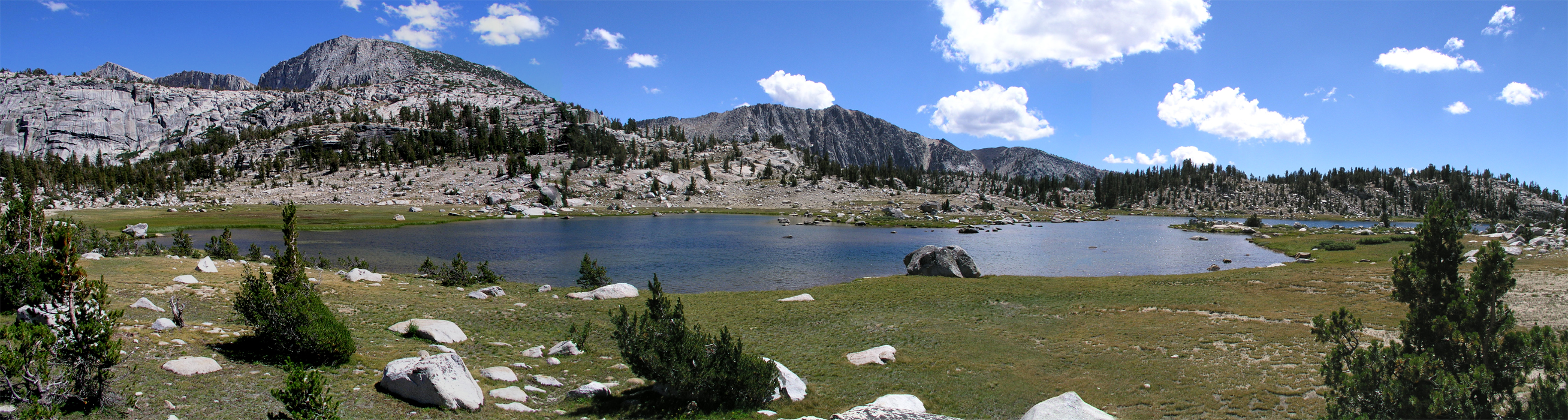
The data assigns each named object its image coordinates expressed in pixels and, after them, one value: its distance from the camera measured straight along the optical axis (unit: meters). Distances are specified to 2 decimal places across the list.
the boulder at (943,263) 36.44
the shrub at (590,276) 30.27
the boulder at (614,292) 27.03
